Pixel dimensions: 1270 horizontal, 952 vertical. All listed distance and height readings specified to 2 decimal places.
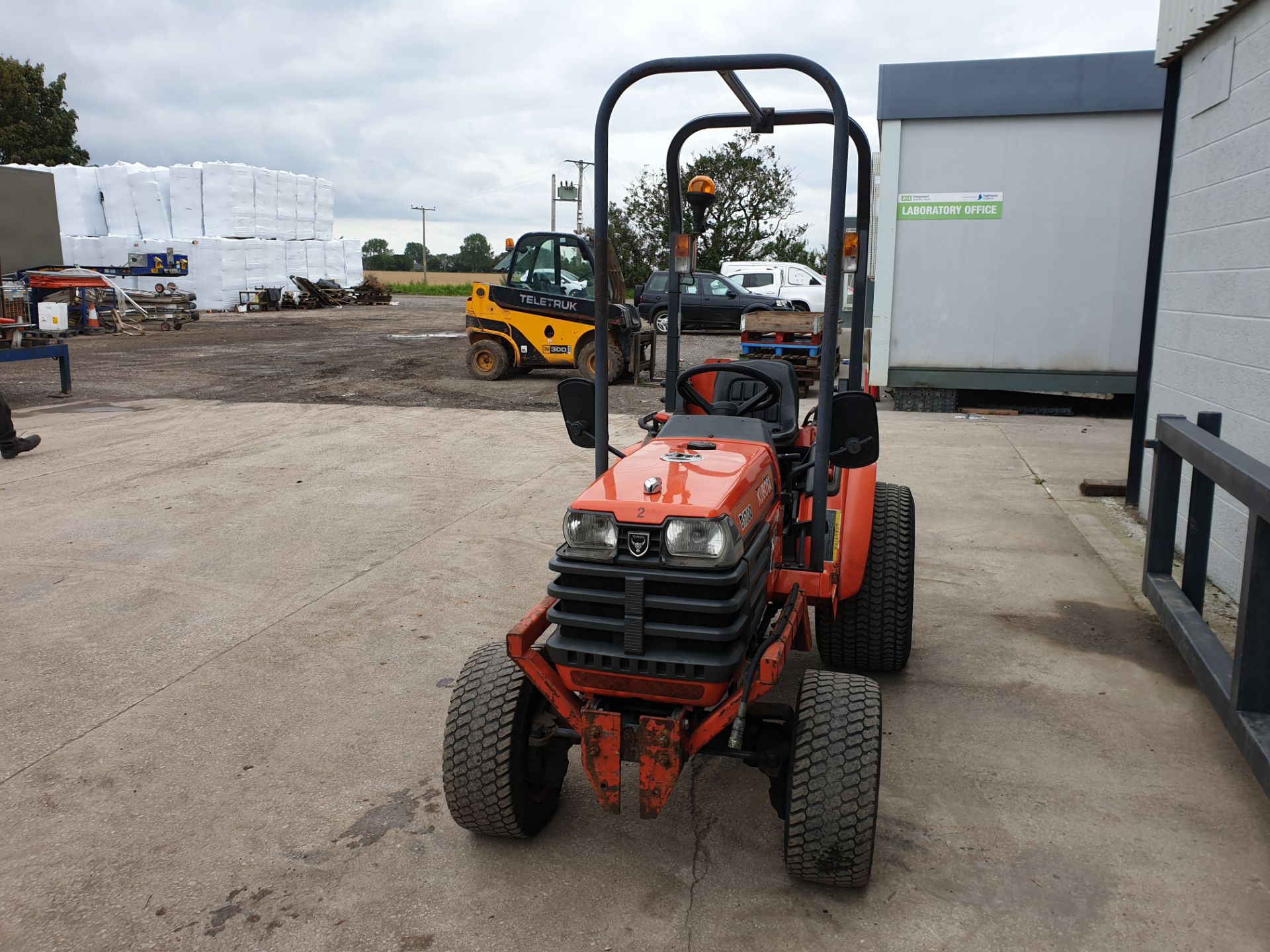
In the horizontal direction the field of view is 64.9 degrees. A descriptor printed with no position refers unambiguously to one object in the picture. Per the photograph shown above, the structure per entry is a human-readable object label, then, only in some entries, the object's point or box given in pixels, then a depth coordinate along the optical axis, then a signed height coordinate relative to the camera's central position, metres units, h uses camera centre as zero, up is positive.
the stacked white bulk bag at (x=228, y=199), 29.27 +2.40
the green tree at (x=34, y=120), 38.09 +6.19
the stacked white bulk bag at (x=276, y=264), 30.67 +0.54
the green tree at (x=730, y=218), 36.41 +2.46
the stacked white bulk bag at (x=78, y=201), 28.67 +2.26
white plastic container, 12.22 -0.44
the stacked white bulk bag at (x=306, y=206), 32.47 +2.48
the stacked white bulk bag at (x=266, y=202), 30.28 +2.39
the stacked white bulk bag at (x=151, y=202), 29.12 +2.29
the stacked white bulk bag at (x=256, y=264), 29.88 +0.54
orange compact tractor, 2.60 -1.00
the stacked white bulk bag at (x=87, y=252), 28.81 +0.81
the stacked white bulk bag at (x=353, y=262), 34.72 +0.68
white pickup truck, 21.69 +0.10
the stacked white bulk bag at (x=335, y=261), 33.50 +0.70
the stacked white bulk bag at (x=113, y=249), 28.77 +0.89
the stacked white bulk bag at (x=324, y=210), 33.72 +2.41
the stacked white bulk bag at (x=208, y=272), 28.89 +0.26
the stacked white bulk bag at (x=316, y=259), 32.50 +0.75
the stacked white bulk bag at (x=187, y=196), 29.12 +2.46
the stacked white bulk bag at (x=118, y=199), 29.23 +2.35
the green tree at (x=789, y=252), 37.19 +1.23
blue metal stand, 10.93 -0.83
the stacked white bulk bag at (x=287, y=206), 31.34 +2.36
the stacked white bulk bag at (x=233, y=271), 29.25 +0.30
